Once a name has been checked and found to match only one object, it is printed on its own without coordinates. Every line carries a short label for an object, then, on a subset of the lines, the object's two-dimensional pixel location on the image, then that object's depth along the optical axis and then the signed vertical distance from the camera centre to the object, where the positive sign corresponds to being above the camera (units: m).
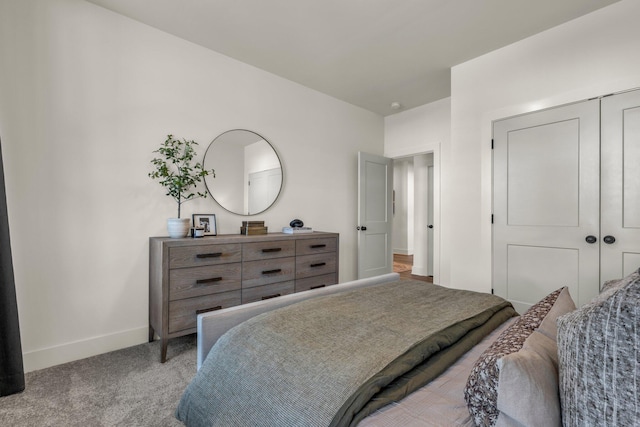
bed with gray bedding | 0.62 -0.47
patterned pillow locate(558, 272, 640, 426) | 0.53 -0.29
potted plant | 2.49 +0.36
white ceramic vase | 2.47 -0.12
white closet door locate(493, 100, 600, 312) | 2.35 +0.09
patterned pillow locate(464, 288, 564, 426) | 0.68 -0.40
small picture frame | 2.79 -0.09
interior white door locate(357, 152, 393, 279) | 4.15 -0.02
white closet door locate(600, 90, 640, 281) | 2.15 +0.22
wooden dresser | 2.19 -0.51
